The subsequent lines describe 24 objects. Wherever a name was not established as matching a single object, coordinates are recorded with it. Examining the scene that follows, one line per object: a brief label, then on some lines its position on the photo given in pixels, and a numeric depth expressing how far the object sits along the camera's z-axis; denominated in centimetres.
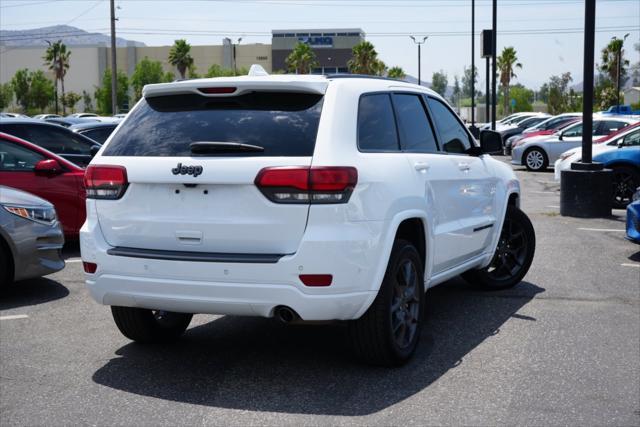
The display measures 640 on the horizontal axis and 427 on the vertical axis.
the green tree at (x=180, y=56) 11093
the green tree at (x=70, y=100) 11162
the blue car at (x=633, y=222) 958
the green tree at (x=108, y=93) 10938
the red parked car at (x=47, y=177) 992
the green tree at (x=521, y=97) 13071
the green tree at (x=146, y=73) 11462
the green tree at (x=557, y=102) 8862
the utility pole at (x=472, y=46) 4668
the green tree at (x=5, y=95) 11196
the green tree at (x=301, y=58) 11325
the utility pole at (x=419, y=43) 7956
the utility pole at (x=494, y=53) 3484
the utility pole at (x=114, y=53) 4406
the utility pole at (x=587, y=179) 1358
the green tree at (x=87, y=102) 12590
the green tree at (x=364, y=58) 10981
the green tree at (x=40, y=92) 10650
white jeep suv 483
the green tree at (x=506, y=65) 10444
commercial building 13325
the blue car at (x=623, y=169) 1523
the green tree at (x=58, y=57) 11392
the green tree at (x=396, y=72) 13900
